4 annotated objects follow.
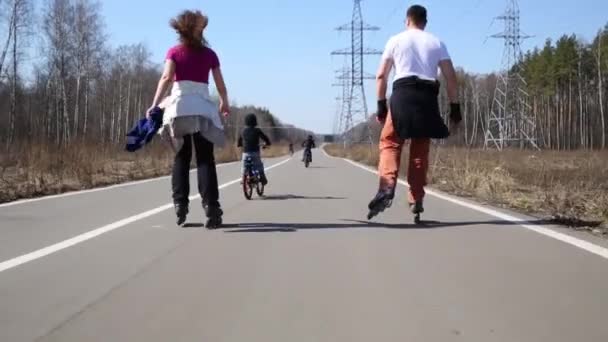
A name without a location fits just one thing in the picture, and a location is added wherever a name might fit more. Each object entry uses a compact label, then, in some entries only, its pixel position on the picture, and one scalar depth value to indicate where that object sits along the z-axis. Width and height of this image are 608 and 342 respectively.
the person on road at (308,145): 31.99
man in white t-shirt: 6.98
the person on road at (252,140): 12.73
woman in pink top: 7.11
